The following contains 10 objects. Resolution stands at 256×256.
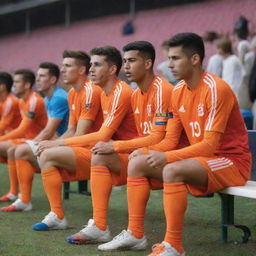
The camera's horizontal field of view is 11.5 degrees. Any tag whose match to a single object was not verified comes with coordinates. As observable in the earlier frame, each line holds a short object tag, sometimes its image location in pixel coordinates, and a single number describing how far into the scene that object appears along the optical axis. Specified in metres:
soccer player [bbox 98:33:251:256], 7.31
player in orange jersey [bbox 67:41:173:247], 8.62
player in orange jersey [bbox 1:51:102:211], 10.19
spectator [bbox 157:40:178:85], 16.02
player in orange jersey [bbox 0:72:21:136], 13.85
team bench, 8.39
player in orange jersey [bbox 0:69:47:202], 12.54
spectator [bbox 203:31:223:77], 15.87
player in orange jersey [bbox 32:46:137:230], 9.36
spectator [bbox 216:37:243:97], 14.92
